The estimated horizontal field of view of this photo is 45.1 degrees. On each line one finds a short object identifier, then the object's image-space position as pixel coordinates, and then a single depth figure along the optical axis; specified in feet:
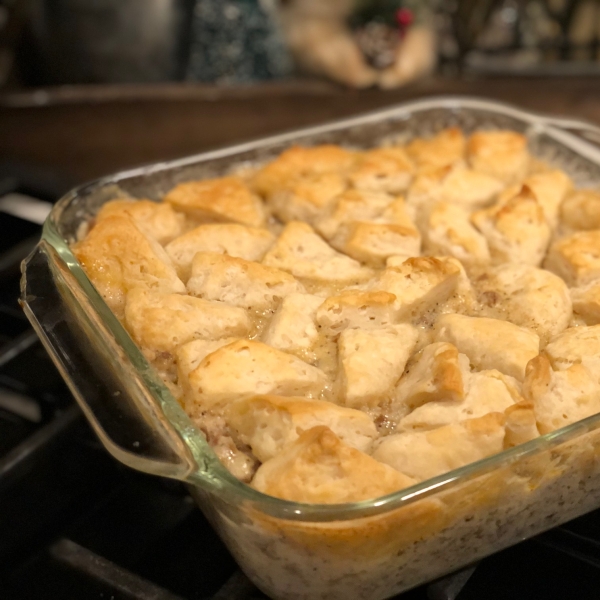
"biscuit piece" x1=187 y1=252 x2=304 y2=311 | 2.93
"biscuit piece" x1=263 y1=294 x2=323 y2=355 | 2.69
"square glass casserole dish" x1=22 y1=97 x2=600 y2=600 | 2.05
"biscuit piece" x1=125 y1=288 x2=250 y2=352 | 2.68
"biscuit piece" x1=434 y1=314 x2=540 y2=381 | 2.58
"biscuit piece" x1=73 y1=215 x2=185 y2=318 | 2.93
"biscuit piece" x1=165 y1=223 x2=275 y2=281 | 3.18
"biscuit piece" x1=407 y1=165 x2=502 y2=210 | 3.62
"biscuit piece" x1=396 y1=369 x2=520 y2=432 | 2.34
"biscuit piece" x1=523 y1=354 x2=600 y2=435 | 2.43
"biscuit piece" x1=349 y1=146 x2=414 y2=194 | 3.73
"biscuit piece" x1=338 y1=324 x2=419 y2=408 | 2.48
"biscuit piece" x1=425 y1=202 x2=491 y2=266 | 3.26
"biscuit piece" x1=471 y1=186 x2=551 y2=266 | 3.28
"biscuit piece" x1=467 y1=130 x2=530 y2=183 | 3.88
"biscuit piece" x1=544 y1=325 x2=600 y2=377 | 2.62
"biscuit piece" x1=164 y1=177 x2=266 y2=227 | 3.47
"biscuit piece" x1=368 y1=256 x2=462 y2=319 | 2.86
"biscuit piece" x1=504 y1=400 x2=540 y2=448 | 2.27
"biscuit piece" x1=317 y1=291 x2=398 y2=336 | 2.79
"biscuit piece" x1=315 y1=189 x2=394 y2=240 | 3.41
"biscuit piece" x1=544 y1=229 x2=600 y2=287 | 3.11
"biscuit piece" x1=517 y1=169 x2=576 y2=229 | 3.56
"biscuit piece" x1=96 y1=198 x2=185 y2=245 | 3.34
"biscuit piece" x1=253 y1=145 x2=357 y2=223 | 3.56
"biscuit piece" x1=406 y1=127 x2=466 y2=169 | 3.94
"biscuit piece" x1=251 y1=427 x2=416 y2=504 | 2.08
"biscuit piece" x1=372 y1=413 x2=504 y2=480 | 2.21
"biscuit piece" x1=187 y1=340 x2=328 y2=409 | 2.41
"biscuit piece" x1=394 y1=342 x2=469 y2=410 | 2.39
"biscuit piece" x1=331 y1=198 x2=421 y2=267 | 3.19
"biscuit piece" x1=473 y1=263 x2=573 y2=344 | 2.89
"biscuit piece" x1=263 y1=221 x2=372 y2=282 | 3.10
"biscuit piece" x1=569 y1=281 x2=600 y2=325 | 2.93
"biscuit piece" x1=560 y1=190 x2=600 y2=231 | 3.46
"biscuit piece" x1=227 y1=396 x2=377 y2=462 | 2.27
